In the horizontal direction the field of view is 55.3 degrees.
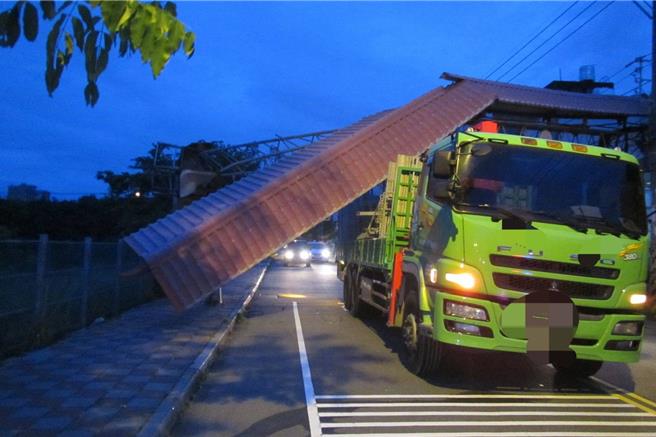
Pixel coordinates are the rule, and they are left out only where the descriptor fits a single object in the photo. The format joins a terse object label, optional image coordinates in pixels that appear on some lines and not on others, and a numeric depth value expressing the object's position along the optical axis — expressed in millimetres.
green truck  6754
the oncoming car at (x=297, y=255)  42969
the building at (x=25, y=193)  56119
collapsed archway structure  13000
